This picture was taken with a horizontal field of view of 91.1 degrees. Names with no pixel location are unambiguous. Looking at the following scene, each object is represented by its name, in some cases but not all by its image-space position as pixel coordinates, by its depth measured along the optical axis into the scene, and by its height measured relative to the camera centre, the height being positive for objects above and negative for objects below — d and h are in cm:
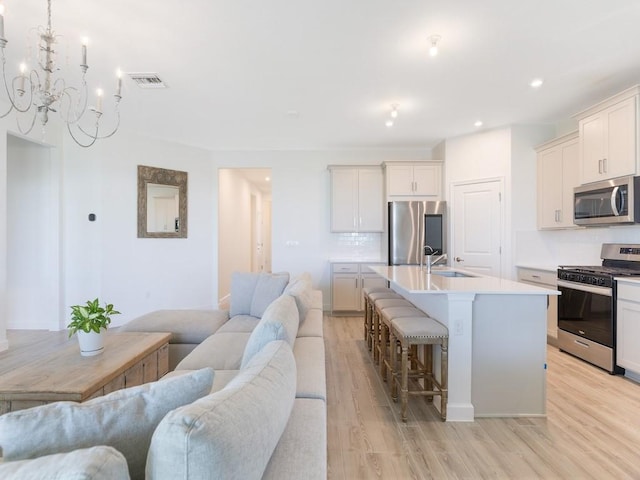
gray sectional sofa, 60 -42
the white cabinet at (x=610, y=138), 293 +99
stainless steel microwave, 296 +36
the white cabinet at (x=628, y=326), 270 -78
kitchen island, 220 -81
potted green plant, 200 -57
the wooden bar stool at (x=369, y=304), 340 -77
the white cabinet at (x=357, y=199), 523 +64
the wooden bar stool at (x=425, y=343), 219 -74
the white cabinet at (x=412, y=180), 500 +91
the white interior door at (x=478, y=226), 445 +16
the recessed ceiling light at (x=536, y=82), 312 +156
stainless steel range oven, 292 -68
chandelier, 196 +156
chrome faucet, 466 -21
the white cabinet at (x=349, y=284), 504 -75
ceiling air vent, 303 +157
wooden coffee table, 161 -78
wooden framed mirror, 479 +54
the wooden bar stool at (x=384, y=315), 260 -69
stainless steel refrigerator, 482 +11
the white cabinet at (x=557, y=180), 376 +72
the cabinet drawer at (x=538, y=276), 366 -48
